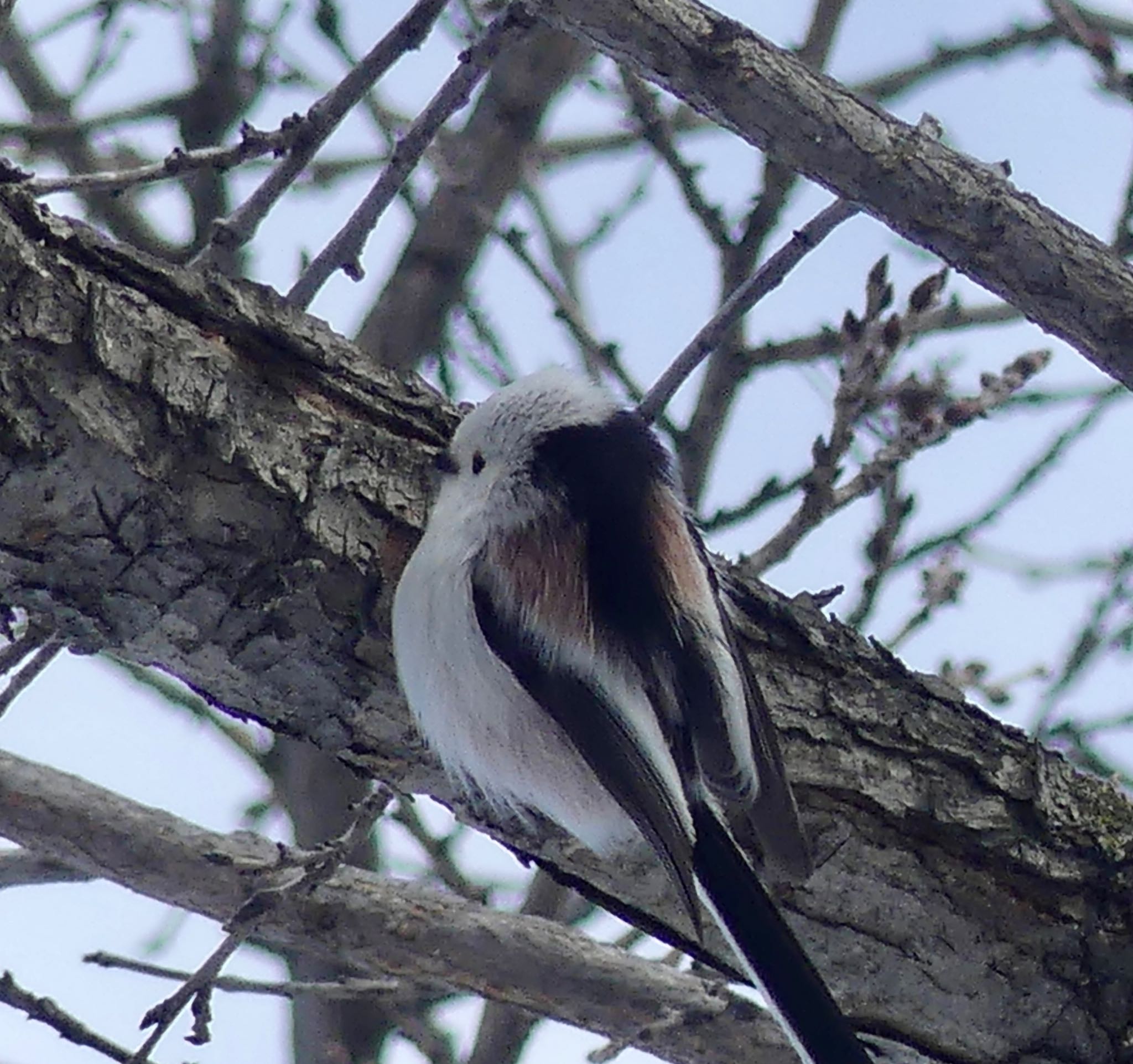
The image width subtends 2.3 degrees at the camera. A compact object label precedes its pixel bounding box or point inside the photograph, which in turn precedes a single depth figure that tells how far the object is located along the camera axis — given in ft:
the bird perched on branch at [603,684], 13.52
